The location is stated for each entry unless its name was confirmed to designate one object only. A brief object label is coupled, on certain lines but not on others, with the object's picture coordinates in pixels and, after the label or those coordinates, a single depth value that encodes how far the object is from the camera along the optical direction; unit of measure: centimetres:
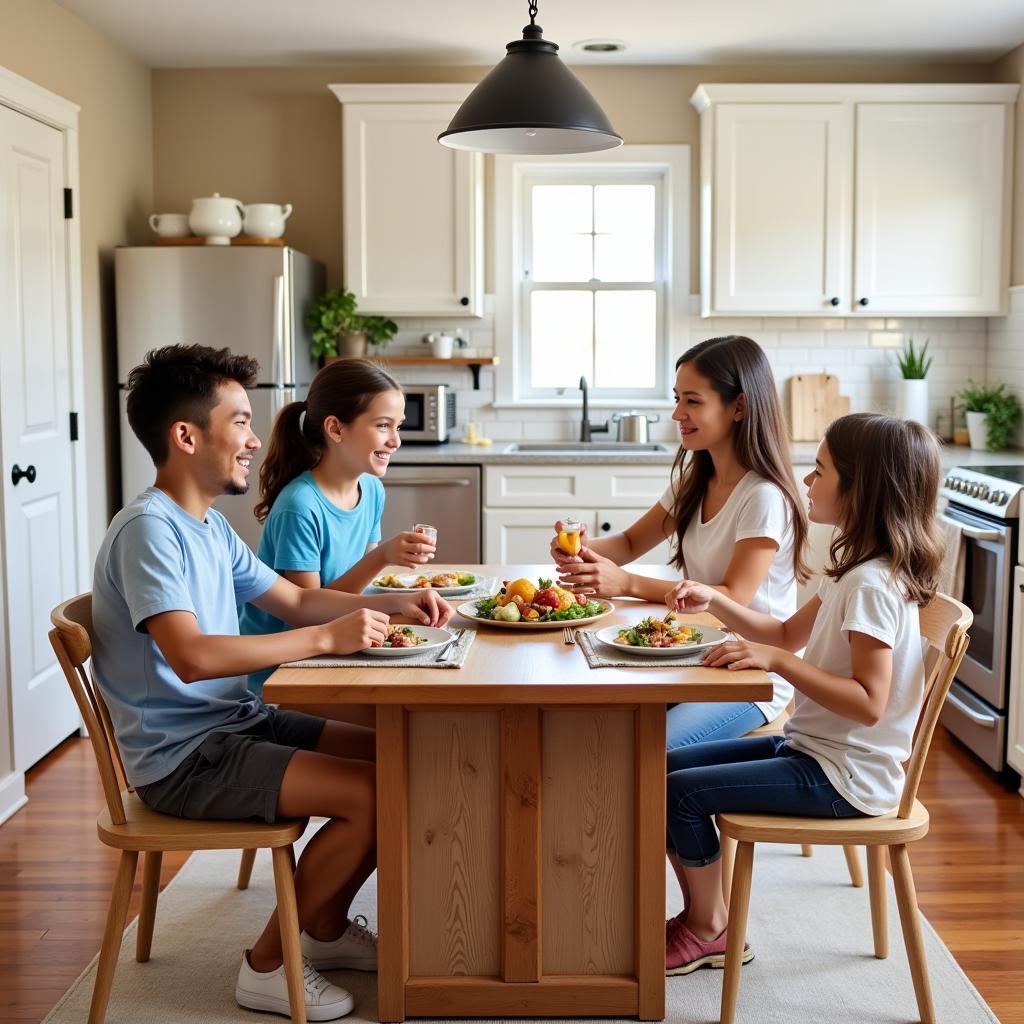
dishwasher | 482
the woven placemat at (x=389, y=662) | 208
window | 538
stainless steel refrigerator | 470
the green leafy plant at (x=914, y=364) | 519
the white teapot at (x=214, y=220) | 482
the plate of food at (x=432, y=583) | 270
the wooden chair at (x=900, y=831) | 214
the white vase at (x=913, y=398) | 516
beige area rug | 235
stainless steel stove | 363
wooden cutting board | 534
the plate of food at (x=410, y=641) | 213
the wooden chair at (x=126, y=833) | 210
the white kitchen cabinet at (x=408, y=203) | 497
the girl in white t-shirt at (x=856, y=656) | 211
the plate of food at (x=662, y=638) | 214
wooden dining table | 222
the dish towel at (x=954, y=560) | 393
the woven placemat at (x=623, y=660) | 208
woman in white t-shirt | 259
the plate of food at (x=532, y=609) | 238
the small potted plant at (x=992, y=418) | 495
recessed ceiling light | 482
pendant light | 255
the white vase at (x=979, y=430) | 497
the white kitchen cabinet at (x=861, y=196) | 490
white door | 364
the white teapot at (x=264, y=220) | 494
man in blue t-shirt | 210
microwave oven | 503
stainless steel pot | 527
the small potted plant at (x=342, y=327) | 505
